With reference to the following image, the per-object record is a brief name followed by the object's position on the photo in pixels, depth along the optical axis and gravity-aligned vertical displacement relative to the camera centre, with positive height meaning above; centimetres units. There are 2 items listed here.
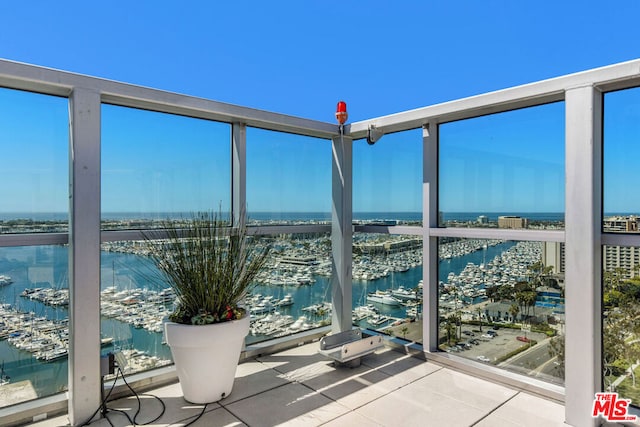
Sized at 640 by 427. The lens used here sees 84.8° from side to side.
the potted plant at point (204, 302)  219 -58
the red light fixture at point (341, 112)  332 +97
